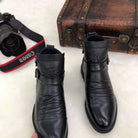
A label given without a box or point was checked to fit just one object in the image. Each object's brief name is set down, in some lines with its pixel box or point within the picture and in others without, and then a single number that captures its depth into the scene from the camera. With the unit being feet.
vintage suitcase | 2.84
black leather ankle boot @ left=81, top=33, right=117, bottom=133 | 2.18
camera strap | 3.06
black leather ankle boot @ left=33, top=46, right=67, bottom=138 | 2.13
